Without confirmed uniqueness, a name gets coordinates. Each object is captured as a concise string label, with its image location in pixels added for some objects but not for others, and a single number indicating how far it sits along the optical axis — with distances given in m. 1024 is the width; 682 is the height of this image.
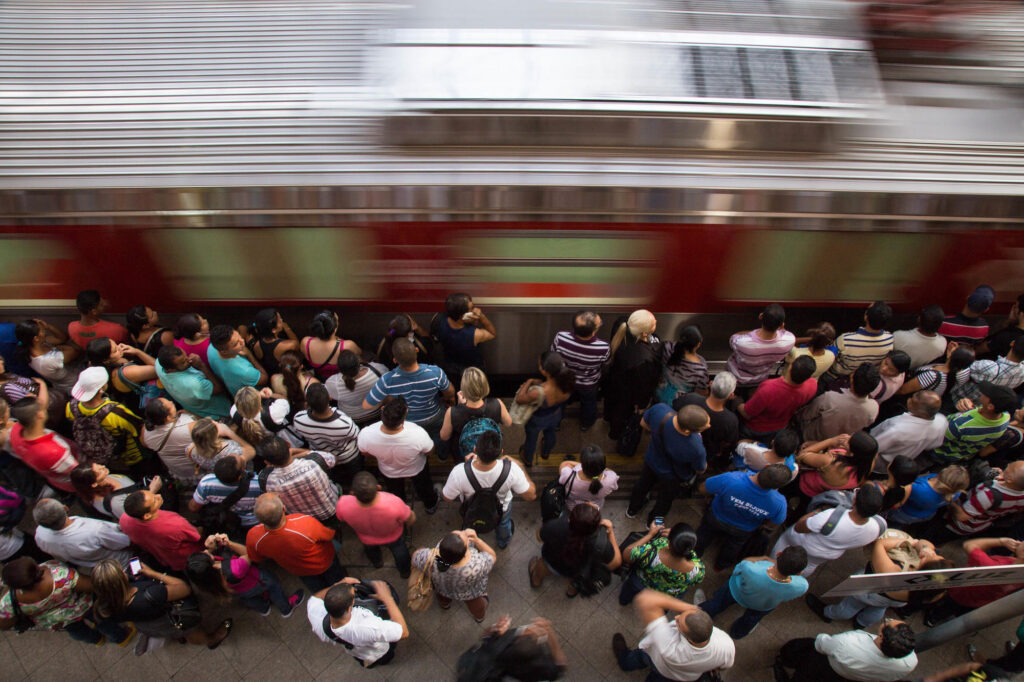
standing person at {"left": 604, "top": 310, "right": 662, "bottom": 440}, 4.43
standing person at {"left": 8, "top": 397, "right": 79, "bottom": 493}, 3.79
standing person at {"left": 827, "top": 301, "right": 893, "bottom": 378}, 4.52
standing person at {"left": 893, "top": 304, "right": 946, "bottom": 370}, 4.55
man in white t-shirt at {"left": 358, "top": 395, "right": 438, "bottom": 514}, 3.73
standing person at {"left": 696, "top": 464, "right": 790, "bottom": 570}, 3.51
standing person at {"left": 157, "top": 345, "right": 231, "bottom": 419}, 4.09
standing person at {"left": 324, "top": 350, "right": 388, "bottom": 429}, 4.09
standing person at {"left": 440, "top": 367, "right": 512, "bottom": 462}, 4.00
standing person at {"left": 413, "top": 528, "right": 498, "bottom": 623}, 3.26
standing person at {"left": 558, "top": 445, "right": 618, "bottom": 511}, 3.69
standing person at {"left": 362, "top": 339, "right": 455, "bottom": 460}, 4.02
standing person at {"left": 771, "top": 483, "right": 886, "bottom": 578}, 3.43
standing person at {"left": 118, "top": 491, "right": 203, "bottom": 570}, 3.38
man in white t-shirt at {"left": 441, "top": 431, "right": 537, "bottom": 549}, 3.58
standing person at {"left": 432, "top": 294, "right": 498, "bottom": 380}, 4.45
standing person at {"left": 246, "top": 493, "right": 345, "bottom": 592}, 3.29
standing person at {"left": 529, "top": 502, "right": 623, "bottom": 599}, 3.35
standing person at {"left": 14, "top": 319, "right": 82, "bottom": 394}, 4.37
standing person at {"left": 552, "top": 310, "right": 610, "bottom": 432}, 4.33
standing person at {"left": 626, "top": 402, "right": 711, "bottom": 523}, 3.77
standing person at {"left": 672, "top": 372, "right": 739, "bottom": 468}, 3.95
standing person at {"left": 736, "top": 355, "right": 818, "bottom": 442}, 4.05
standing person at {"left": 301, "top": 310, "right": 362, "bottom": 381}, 4.38
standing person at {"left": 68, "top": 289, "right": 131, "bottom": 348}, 4.49
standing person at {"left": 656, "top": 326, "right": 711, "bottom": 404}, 4.34
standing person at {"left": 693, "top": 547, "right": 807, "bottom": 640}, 3.26
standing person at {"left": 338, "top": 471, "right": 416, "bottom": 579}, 3.50
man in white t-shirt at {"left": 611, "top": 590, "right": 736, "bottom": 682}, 2.97
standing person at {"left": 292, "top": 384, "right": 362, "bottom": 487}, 3.80
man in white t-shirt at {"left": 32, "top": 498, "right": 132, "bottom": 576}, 3.37
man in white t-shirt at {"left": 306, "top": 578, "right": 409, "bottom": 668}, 3.05
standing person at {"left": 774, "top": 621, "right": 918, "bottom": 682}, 3.07
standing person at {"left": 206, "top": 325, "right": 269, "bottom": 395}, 4.15
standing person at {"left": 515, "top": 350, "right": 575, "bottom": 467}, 4.23
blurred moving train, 4.21
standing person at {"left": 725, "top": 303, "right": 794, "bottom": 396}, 4.38
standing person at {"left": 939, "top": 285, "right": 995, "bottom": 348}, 4.63
